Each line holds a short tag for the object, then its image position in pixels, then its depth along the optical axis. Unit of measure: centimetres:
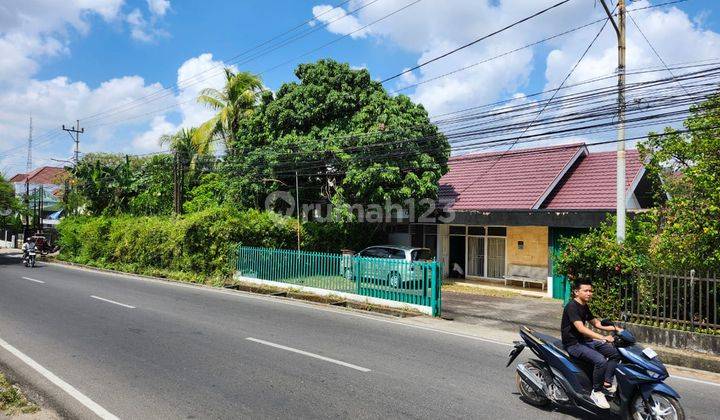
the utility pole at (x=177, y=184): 2486
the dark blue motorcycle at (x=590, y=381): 500
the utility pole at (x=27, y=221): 3813
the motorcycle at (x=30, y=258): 2483
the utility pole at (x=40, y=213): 4143
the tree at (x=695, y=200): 913
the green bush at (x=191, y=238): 1952
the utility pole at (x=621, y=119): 1133
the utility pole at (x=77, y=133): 4084
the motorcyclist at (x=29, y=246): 2486
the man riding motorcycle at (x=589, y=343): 532
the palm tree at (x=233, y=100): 2742
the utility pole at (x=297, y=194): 1964
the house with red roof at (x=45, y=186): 4784
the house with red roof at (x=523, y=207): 1777
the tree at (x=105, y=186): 3059
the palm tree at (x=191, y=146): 2884
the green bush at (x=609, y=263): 1005
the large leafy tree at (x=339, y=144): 1794
